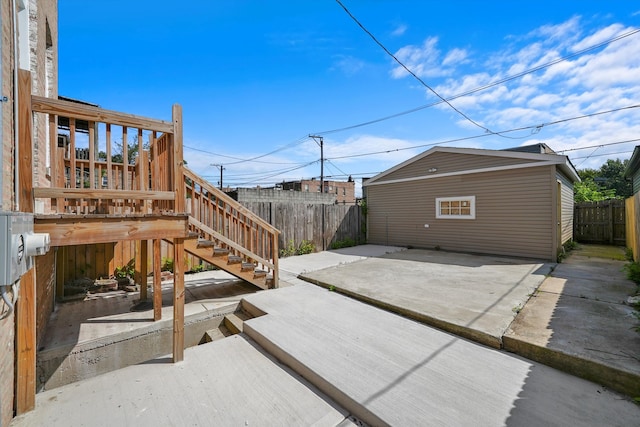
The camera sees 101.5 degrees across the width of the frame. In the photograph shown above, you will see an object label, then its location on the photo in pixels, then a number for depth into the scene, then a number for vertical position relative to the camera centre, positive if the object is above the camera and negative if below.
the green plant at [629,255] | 6.54 -1.23
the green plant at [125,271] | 5.16 -1.17
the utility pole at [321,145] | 21.62 +5.47
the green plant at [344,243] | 9.57 -1.24
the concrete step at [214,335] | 3.52 -1.69
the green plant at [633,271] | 4.70 -1.21
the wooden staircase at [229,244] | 4.07 -0.57
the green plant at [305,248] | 8.47 -1.21
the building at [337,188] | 38.84 +3.59
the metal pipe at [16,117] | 1.90 +0.70
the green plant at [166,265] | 5.65 -1.14
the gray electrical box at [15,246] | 1.11 -0.16
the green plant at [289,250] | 8.05 -1.21
